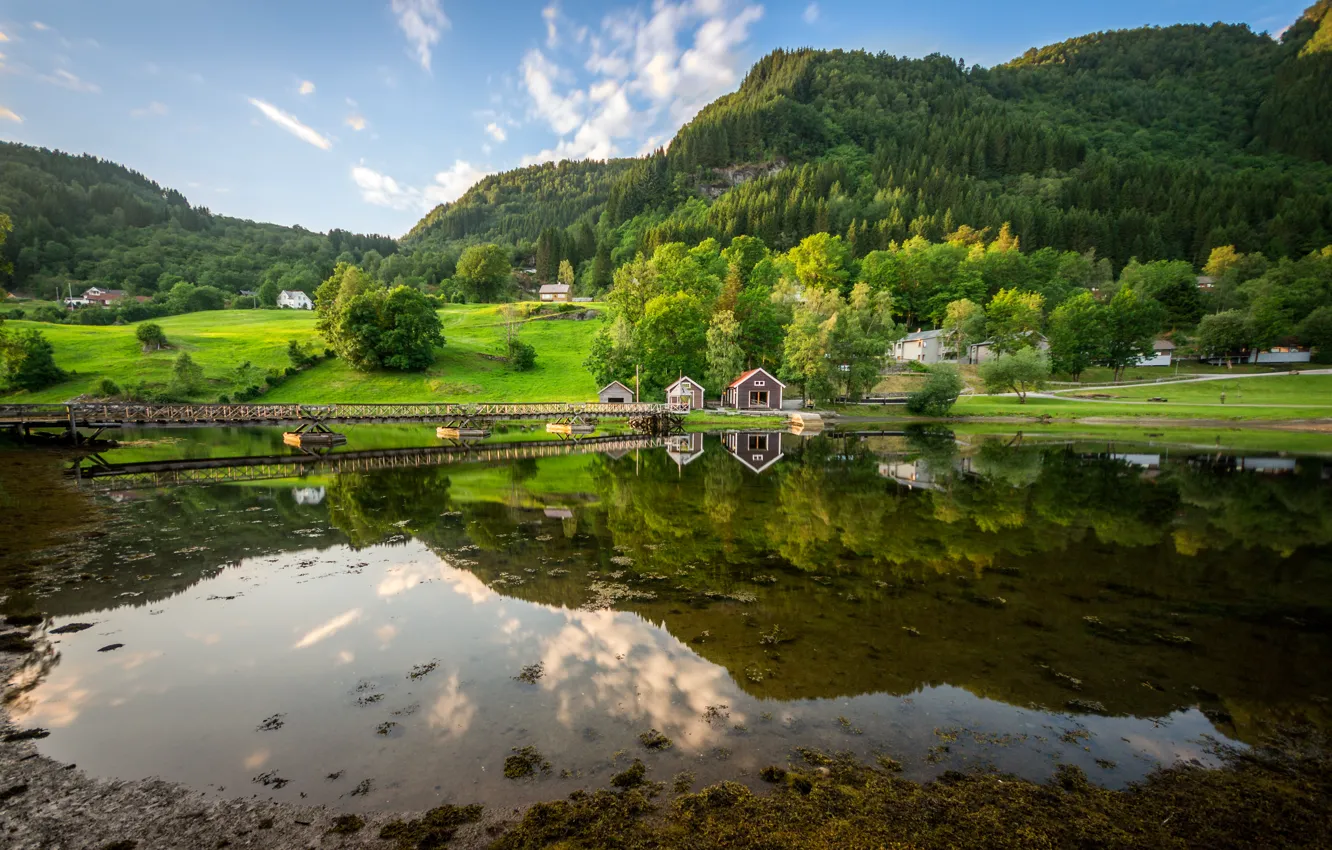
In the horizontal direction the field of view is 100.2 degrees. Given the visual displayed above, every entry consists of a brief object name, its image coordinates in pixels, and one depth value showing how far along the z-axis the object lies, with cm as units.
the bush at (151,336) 6506
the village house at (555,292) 11955
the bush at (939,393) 5578
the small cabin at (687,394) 6159
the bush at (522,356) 7319
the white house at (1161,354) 8112
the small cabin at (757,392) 6228
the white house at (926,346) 8250
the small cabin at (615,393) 6191
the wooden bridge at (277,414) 3747
